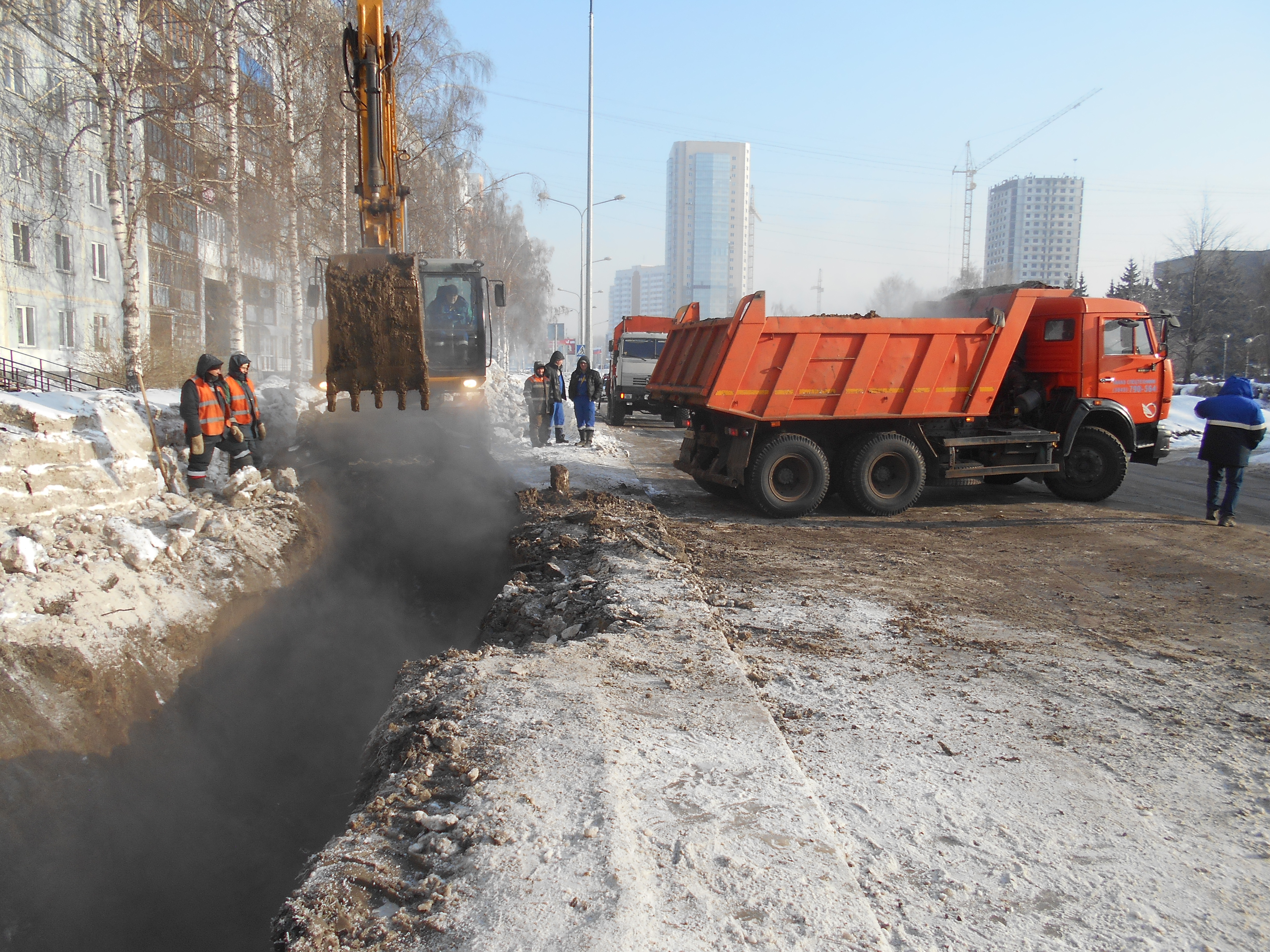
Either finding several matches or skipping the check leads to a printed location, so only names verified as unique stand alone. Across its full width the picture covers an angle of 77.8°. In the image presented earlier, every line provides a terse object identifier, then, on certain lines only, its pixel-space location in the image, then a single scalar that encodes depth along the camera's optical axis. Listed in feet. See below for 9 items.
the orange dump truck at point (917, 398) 28.55
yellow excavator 27.45
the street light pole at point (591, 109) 87.97
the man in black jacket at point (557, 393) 41.45
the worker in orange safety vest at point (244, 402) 29.07
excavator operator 42.55
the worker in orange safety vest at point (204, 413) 26.21
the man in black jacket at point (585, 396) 43.32
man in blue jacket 27.14
